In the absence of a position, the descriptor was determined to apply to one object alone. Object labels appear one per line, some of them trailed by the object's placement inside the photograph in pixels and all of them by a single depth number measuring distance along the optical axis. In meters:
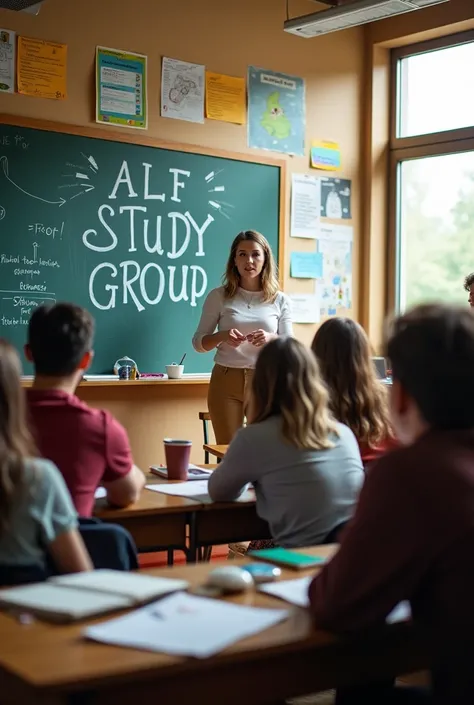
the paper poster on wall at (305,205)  6.04
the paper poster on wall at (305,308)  6.06
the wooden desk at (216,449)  3.62
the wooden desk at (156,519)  2.59
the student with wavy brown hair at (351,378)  3.02
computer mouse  1.72
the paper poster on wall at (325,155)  6.12
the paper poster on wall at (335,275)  6.20
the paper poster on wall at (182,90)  5.39
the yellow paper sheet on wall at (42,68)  4.82
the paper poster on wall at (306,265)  6.06
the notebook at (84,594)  1.54
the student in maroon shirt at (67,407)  2.37
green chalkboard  4.88
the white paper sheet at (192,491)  2.81
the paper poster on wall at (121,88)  5.11
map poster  5.80
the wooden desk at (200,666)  1.29
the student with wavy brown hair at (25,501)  1.70
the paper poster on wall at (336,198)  6.19
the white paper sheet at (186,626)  1.39
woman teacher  5.09
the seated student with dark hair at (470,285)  4.82
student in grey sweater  2.60
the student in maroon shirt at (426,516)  1.38
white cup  5.38
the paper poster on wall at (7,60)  4.75
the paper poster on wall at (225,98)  5.58
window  6.01
